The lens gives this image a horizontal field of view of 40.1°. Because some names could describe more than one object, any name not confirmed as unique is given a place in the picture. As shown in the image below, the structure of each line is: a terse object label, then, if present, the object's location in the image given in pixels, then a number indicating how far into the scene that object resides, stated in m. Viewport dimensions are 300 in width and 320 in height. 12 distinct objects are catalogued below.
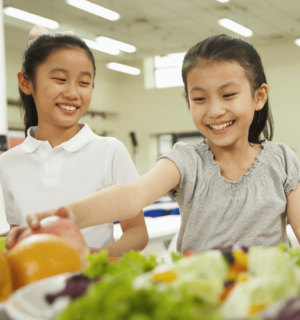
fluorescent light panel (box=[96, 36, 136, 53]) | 9.08
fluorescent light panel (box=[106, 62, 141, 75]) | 11.00
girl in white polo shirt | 1.27
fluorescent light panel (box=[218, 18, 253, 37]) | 8.26
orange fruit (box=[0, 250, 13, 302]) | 0.54
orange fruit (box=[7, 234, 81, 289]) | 0.55
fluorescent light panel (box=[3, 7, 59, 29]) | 6.93
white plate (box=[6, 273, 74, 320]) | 0.42
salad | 0.35
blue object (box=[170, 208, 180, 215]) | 4.50
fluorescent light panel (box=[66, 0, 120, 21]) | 7.05
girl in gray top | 1.14
